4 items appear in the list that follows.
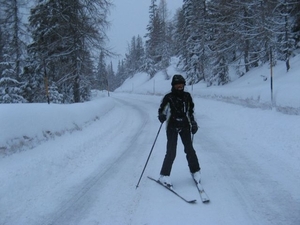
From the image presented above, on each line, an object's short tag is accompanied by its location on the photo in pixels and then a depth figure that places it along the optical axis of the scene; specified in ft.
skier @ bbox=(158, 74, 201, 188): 15.81
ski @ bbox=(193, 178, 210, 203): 13.16
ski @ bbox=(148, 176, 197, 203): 13.17
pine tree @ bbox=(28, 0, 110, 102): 48.96
